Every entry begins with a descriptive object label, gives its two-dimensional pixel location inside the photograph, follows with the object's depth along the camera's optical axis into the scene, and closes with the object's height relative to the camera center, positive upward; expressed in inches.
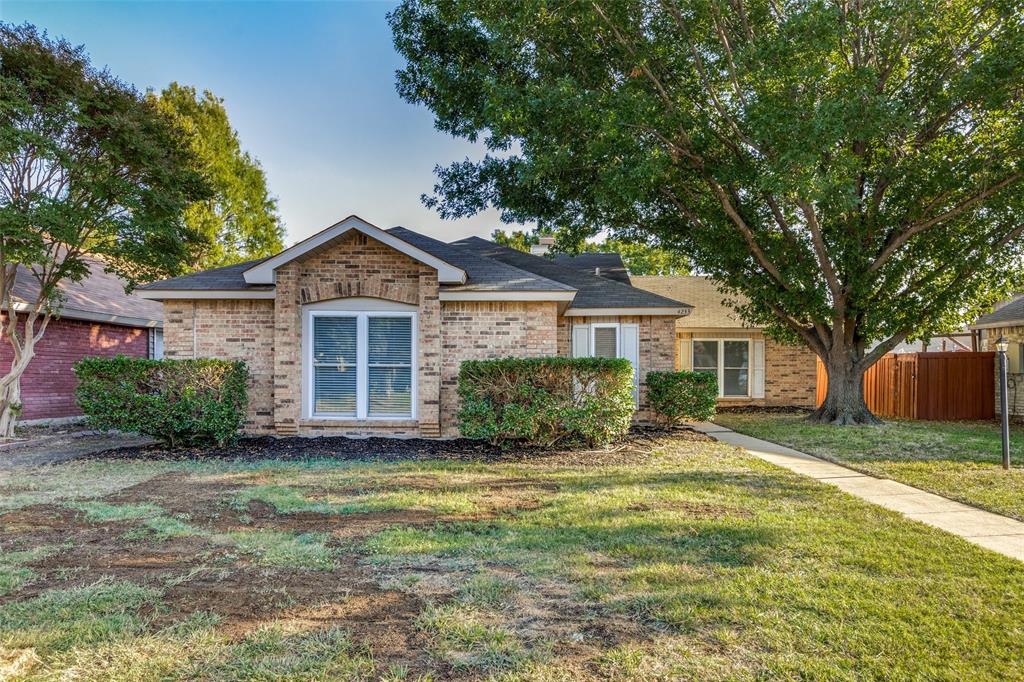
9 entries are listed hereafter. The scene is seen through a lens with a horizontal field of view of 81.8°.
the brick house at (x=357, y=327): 410.6 +19.9
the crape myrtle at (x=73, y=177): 430.3 +140.0
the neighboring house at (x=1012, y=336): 609.7 +24.6
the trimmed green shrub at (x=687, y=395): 506.5 -32.9
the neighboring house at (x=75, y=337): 545.6 +16.2
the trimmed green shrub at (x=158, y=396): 371.6 -27.6
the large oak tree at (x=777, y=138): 401.4 +165.1
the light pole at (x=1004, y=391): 320.5 -17.8
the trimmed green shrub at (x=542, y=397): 374.6 -26.9
